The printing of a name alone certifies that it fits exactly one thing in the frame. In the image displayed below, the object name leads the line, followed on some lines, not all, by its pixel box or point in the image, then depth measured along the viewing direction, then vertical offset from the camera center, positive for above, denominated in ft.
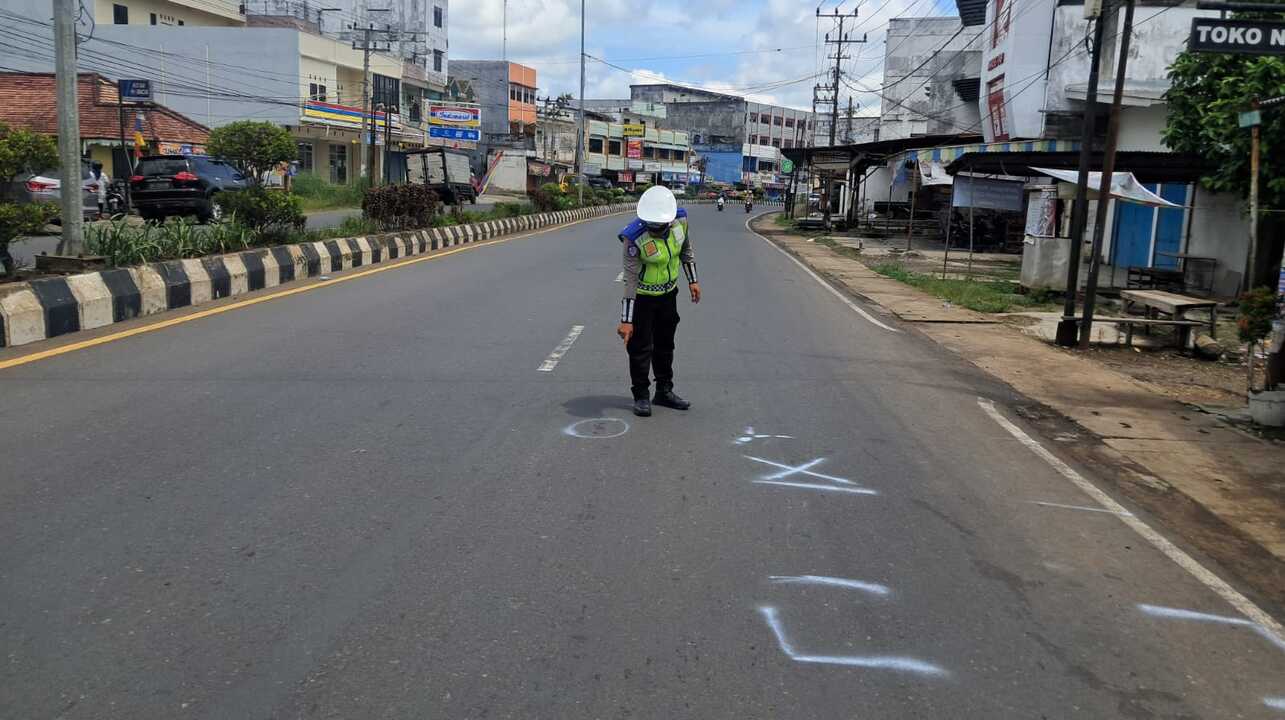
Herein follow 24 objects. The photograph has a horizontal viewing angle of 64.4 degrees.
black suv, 74.54 -0.83
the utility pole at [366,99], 146.30 +12.90
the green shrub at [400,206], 69.15 -1.23
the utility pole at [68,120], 34.78 +1.76
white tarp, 56.54 +2.17
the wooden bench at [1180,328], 39.50 -3.90
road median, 30.01 -3.97
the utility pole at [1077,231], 39.70 -0.29
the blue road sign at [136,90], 105.29 +8.81
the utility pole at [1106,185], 36.91 +1.49
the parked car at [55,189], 71.36 -1.28
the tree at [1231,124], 46.85 +5.24
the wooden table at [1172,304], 41.55 -3.13
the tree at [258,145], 54.95 +1.92
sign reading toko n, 27.53 +5.24
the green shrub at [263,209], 49.62 -1.32
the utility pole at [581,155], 160.56 +6.89
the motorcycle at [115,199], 85.46 -2.12
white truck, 129.29 +2.64
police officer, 23.20 -2.11
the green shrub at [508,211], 108.23 -1.79
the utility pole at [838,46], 188.96 +31.20
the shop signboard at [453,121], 206.18 +14.05
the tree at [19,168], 32.19 +0.03
